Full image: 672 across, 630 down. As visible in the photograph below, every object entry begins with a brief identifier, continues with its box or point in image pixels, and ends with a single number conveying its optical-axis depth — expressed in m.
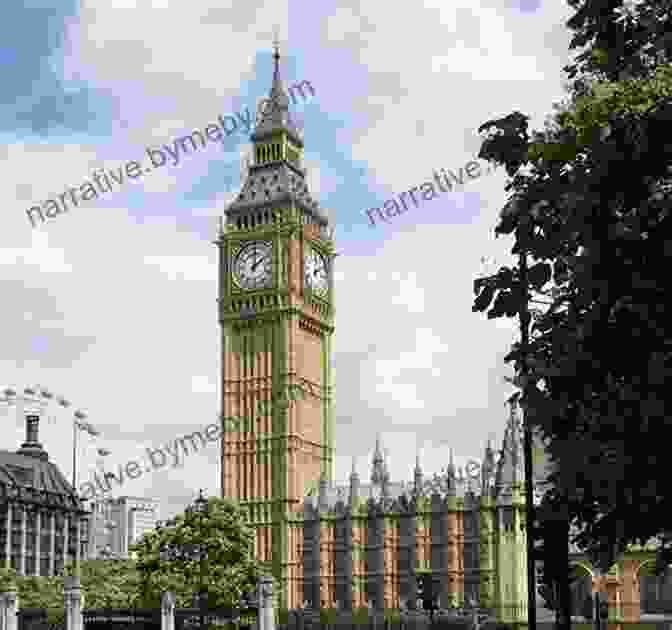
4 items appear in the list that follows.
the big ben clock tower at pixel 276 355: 108.44
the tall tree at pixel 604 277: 14.63
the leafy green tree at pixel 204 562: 65.44
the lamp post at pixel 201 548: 65.50
